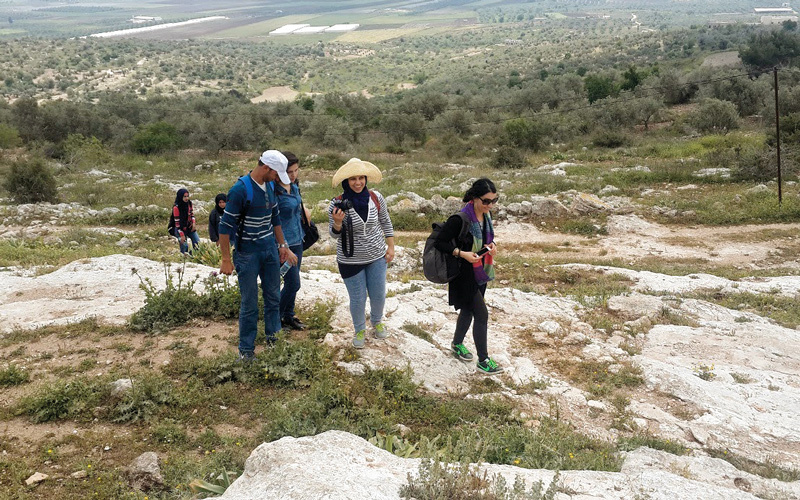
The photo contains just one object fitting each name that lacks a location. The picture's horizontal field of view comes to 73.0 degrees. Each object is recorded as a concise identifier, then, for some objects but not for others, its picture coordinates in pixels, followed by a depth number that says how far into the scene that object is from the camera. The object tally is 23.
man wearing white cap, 4.48
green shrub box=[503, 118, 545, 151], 25.09
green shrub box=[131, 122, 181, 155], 26.56
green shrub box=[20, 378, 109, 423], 4.18
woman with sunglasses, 4.76
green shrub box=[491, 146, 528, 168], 22.06
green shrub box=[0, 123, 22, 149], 25.43
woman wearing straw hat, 4.84
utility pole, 13.68
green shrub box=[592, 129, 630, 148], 24.08
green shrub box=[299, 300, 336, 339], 5.61
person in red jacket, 9.28
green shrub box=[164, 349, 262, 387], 4.74
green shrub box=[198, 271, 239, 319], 6.02
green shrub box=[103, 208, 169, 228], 14.47
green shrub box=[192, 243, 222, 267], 8.54
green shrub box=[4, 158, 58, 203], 16.06
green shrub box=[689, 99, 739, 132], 23.78
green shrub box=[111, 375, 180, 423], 4.20
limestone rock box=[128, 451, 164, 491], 3.48
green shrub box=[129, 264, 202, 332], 5.70
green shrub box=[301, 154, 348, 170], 24.38
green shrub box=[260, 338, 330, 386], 4.75
